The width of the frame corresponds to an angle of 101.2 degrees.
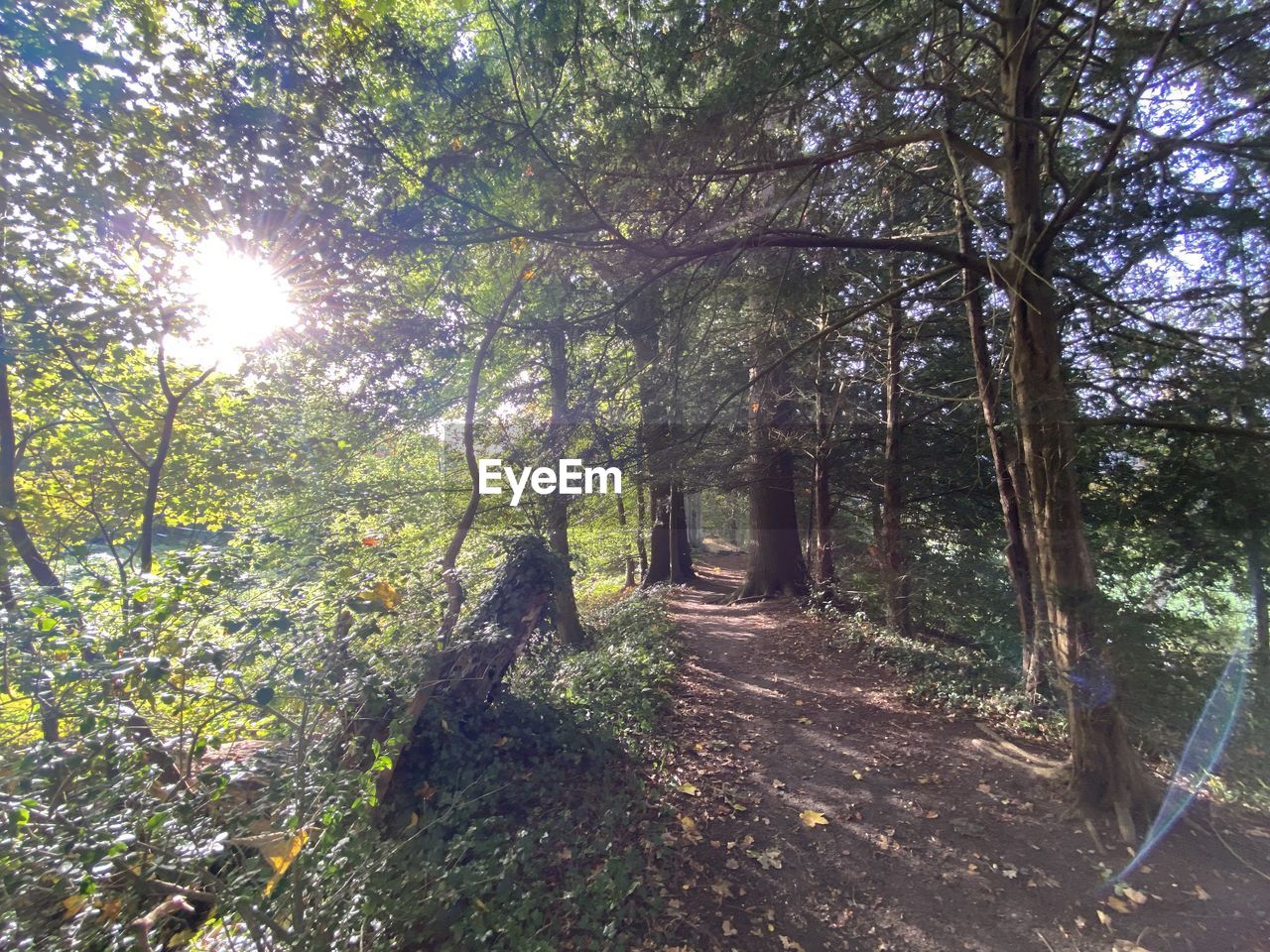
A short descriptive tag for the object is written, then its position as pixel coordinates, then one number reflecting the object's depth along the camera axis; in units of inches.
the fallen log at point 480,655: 138.6
